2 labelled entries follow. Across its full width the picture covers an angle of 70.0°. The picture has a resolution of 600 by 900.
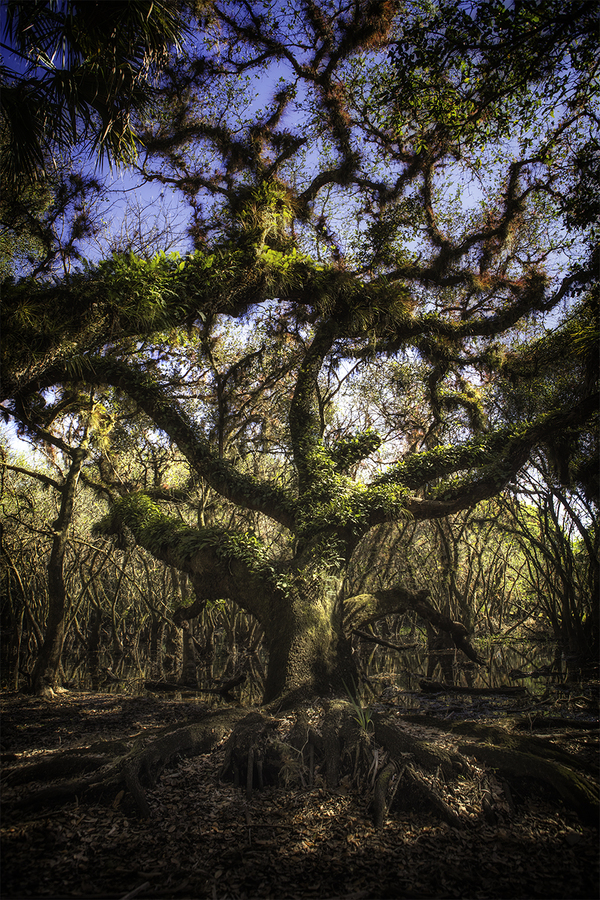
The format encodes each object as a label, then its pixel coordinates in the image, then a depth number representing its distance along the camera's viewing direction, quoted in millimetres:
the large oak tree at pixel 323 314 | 7078
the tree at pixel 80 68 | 4137
